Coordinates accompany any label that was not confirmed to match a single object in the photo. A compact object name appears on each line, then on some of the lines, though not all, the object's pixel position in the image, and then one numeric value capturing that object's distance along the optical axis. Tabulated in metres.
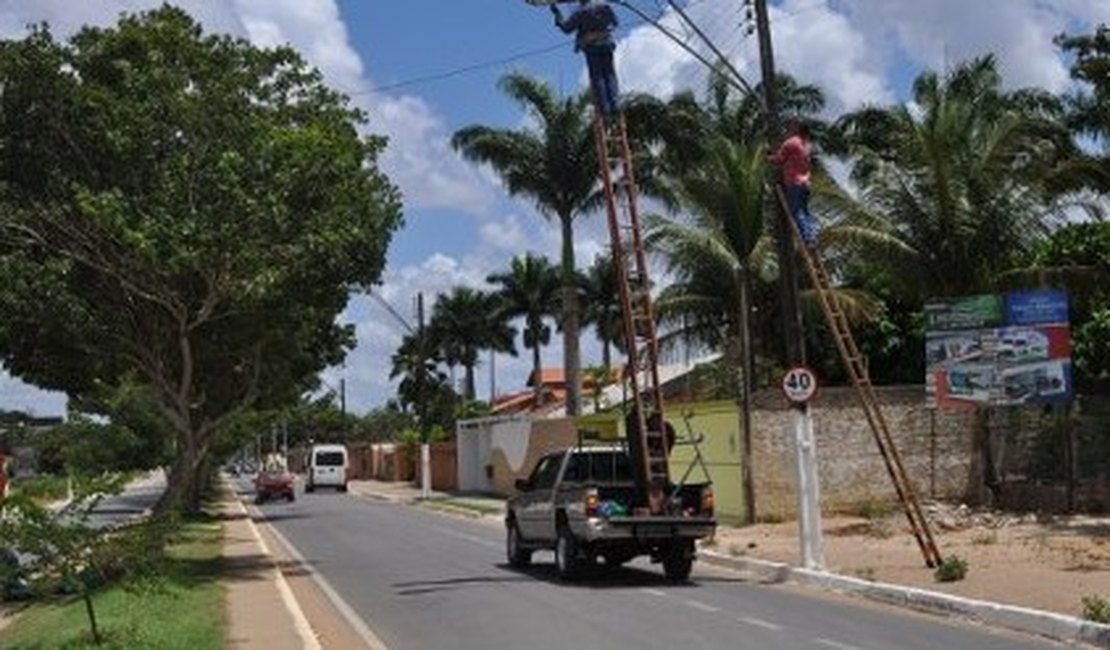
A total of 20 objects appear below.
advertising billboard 27.92
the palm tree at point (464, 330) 93.69
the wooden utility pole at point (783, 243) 21.03
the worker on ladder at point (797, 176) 20.08
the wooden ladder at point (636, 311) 19.80
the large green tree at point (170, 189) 20.64
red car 59.41
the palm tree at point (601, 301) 70.50
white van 75.12
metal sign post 20.39
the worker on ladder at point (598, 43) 19.81
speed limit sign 20.58
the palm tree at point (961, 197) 30.25
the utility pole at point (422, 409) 59.50
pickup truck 19.47
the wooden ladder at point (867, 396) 19.66
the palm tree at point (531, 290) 80.69
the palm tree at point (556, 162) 49.75
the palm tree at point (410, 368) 100.75
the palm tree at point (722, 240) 32.81
